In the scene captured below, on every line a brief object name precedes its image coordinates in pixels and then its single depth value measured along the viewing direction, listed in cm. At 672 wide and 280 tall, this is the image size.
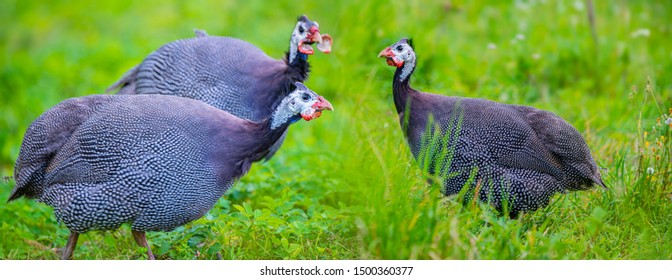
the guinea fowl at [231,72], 1027
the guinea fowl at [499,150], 861
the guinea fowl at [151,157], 818
